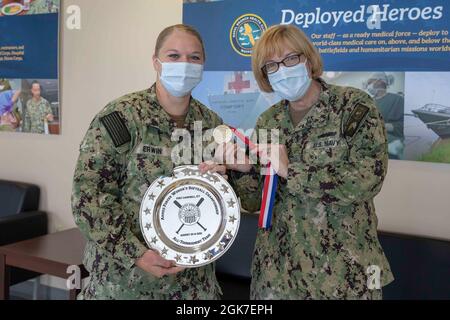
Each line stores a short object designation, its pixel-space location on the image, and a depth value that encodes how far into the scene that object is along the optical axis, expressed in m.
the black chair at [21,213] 3.16
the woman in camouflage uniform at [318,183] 1.46
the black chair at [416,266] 2.24
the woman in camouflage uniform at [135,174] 1.44
